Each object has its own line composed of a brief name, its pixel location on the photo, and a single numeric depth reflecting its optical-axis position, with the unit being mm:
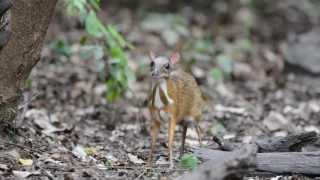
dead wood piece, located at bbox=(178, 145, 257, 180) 7160
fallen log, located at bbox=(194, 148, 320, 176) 8773
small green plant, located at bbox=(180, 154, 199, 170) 8660
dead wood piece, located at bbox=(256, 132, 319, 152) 9539
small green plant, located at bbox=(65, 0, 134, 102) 11586
